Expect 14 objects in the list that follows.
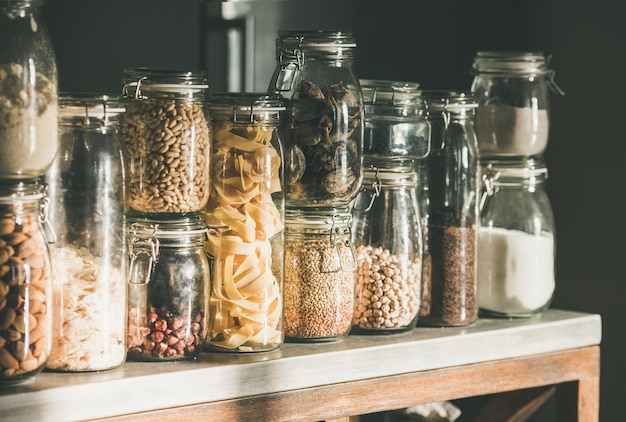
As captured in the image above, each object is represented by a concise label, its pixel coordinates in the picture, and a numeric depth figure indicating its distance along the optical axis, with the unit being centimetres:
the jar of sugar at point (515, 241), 208
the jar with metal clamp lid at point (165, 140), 175
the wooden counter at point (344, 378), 167
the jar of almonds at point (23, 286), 162
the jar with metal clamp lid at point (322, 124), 185
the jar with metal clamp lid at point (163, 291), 177
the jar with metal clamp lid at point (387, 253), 193
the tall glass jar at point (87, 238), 171
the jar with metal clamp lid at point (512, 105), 210
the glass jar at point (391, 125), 195
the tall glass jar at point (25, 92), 162
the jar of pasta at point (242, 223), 180
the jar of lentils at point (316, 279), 186
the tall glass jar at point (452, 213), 201
